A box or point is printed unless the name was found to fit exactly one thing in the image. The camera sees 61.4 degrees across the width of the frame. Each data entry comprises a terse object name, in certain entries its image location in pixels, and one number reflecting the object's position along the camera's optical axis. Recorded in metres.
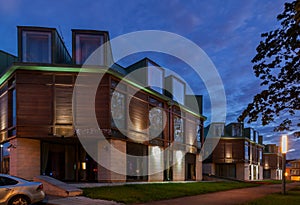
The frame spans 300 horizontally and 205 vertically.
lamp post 15.10
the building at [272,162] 57.03
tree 8.84
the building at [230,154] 38.58
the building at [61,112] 15.27
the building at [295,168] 80.00
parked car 8.42
